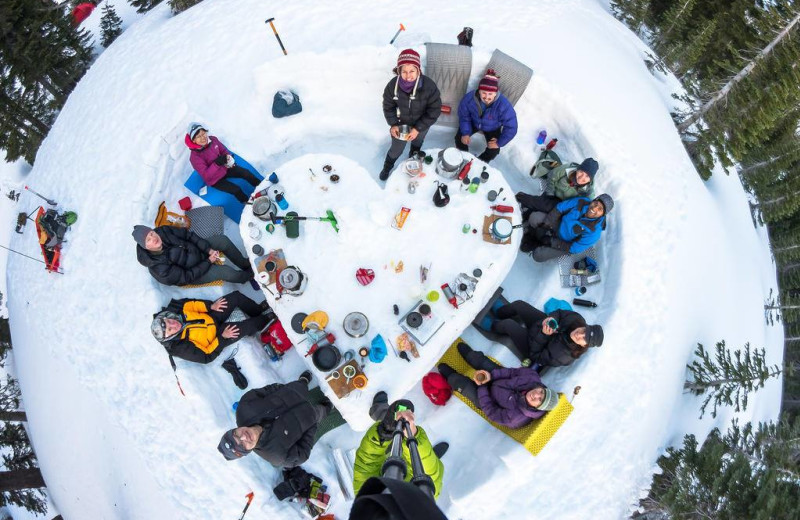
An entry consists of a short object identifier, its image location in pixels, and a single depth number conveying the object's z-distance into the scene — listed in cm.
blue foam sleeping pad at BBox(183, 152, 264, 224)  624
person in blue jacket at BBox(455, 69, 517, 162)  582
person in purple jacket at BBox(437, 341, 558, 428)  460
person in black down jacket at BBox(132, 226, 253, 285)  473
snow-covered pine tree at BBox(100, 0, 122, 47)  1220
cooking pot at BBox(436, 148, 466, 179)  545
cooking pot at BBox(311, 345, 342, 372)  480
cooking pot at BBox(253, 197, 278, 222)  536
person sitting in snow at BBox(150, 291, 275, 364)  436
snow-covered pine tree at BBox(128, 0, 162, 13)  1302
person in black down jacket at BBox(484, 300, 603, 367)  468
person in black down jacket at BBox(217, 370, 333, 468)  398
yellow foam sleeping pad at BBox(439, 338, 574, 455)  508
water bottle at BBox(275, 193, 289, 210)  558
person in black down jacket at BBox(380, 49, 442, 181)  525
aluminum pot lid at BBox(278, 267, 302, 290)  496
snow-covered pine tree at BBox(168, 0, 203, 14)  1031
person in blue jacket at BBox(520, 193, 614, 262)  524
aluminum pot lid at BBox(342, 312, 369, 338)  499
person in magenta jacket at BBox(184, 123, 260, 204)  552
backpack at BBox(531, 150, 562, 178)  636
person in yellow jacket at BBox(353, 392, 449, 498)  423
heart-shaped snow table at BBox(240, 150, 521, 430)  510
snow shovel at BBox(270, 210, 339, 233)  544
